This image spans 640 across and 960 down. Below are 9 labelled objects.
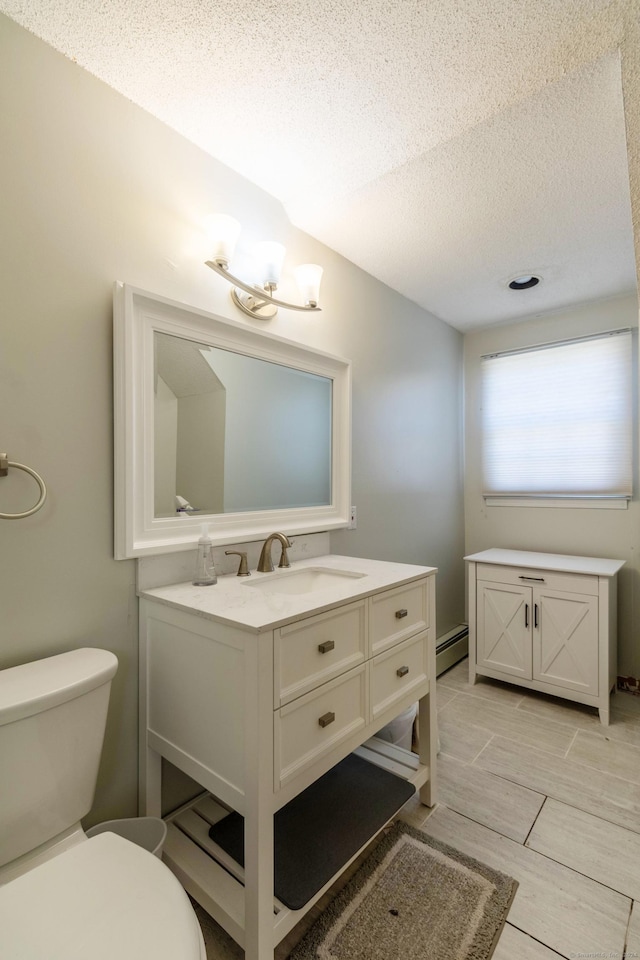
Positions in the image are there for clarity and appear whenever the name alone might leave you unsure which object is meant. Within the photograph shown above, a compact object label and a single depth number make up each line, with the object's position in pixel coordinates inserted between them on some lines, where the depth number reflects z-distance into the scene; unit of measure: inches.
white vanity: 39.4
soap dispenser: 54.4
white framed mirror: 50.9
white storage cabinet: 87.4
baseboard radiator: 107.8
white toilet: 27.0
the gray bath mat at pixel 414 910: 43.3
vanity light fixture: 56.1
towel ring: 40.8
